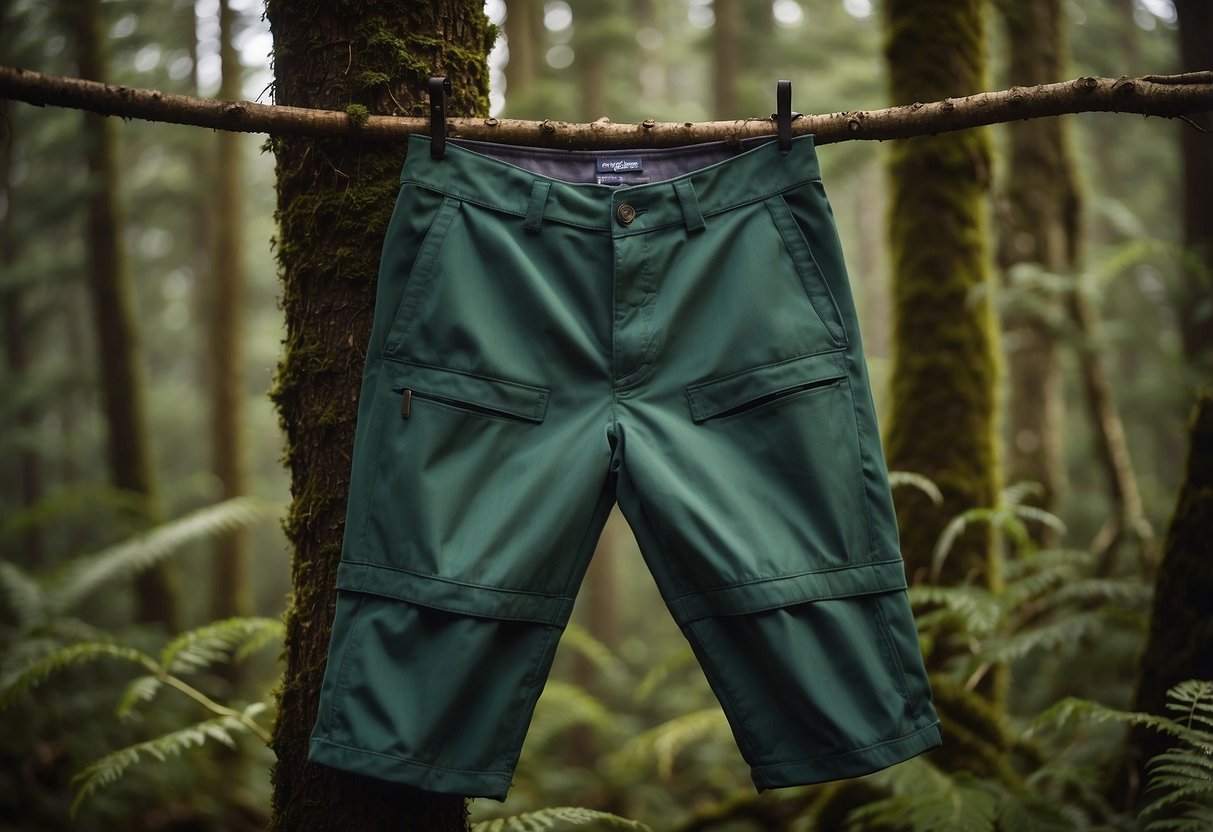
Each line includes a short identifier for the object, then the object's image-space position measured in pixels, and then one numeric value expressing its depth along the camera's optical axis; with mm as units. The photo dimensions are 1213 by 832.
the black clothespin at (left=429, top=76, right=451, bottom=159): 1852
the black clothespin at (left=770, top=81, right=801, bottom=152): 1944
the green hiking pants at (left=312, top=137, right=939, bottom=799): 1754
